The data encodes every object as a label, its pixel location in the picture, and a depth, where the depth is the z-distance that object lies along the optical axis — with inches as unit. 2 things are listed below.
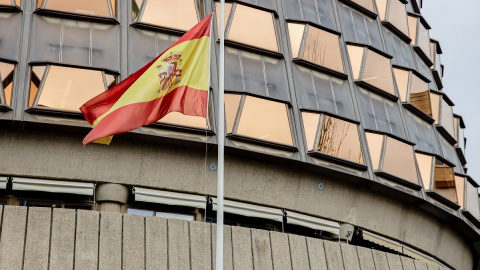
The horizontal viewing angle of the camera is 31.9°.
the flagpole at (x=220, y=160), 621.6
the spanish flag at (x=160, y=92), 665.6
